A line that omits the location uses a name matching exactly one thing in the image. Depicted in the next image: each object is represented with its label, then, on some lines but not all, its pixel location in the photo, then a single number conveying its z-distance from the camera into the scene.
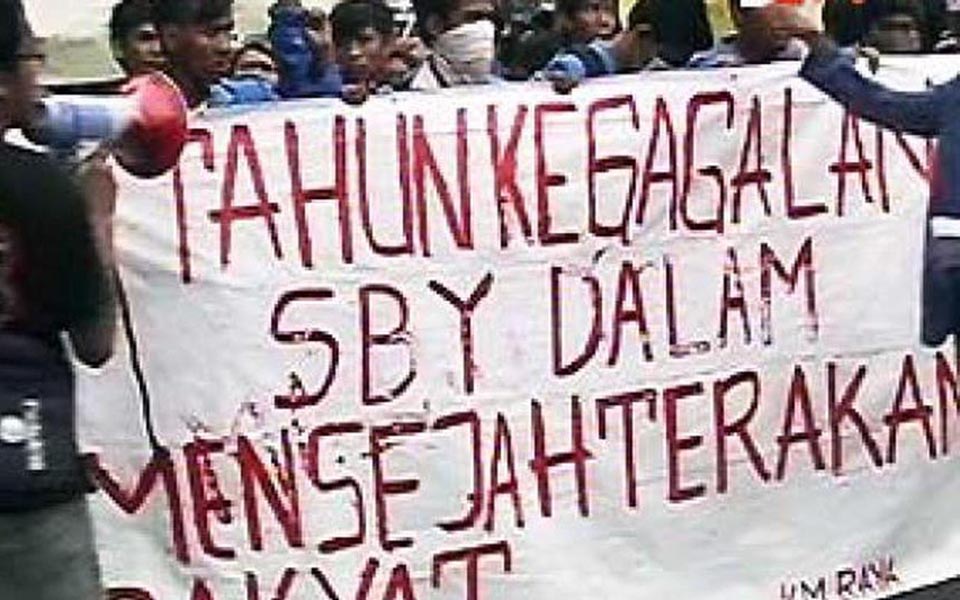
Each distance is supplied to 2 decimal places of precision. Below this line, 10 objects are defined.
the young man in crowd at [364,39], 6.98
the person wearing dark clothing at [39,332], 4.16
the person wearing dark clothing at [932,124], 6.38
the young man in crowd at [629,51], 7.02
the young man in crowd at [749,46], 6.35
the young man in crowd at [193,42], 6.16
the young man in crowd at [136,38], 6.37
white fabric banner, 5.64
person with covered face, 6.97
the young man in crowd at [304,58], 6.96
